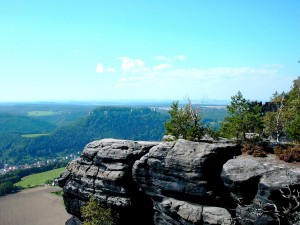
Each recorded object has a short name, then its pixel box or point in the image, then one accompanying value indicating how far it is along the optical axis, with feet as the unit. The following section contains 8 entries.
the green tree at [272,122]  178.57
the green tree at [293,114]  123.85
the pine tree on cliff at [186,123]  135.33
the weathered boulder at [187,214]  100.13
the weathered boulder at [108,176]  128.47
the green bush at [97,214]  127.85
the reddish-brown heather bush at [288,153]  99.09
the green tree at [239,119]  137.59
